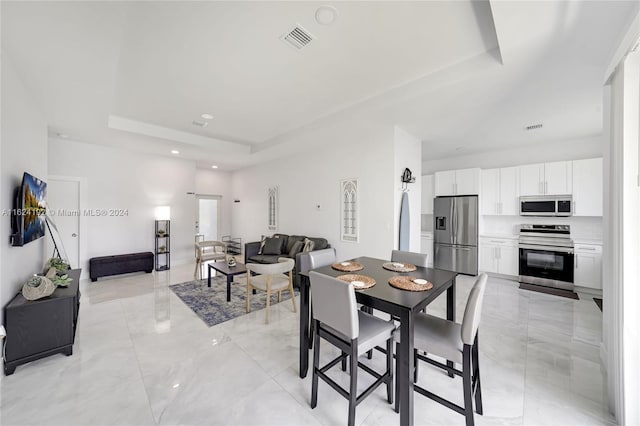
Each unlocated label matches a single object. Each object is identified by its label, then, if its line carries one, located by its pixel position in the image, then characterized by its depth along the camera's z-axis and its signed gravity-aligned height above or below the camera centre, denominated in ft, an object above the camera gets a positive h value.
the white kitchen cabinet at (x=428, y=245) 19.56 -2.42
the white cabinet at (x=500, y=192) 16.83 +1.65
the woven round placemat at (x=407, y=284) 6.06 -1.79
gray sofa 16.02 -2.71
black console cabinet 7.13 -3.55
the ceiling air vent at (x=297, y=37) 6.92 +5.14
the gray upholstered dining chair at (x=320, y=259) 9.17 -1.74
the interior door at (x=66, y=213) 15.52 -0.10
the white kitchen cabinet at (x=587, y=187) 14.16 +1.68
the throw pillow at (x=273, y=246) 18.30 -2.45
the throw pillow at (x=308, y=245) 15.96 -2.07
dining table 4.94 -2.00
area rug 11.07 -4.51
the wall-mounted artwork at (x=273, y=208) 21.40 +0.45
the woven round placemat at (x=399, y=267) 7.82 -1.73
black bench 16.10 -3.58
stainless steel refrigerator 17.57 -1.38
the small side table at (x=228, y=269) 12.57 -3.10
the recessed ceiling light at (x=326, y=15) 6.14 +5.12
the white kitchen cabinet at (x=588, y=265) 13.61 -2.79
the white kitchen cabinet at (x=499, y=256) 16.47 -2.78
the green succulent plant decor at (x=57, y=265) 10.11 -2.25
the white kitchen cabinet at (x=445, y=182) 18.72 +2.51
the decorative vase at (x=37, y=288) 7.53 -2.39
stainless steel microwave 14.99 +0.65
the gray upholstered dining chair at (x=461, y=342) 5.06 -2.85
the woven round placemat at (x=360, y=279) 6.19 -1.78
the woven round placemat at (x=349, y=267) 7.84 -1.73
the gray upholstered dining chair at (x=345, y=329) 5.25 -2.80
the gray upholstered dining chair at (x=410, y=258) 8.75 -1.60
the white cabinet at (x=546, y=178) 14.98 +2.35
